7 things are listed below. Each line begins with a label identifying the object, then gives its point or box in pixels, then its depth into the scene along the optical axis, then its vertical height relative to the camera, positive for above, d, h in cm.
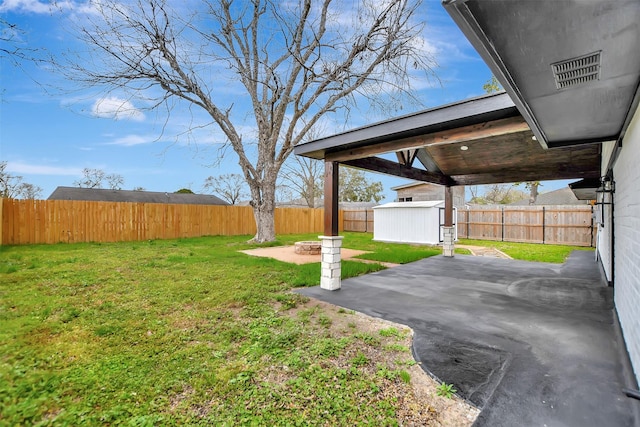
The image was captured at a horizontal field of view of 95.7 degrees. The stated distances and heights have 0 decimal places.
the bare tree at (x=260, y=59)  915 +522
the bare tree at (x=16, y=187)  1471 +176
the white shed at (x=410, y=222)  1240 -50
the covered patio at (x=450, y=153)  340 +107
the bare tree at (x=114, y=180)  2741 +304
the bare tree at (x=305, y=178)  2412 +288
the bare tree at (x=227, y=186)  2958 +267
